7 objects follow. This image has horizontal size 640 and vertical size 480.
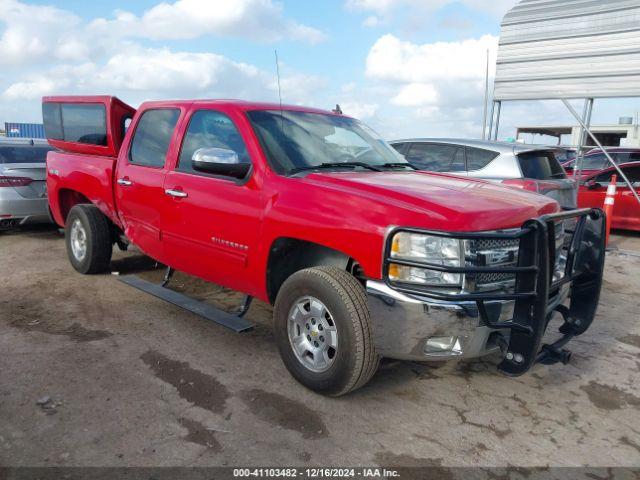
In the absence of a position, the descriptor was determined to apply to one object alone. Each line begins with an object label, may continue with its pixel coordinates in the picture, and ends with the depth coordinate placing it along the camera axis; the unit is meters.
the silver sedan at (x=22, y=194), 7.16
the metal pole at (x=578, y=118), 7.73
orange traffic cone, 8.04
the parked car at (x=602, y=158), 11.34
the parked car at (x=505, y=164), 6.58
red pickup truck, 2.82
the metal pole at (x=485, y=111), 10.87
